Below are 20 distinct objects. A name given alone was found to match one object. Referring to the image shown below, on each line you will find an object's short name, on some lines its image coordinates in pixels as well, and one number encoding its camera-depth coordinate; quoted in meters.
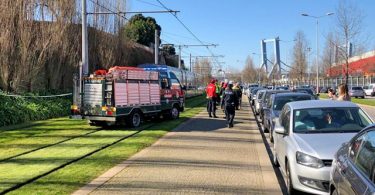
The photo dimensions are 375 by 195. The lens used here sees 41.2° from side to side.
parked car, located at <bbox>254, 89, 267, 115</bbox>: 24.87
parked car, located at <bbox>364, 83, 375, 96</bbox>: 62.22
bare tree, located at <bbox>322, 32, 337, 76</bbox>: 55.20
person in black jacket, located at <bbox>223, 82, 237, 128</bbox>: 18.63
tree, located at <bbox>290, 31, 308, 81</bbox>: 66.06
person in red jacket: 23.75
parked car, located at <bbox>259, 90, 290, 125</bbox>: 21.55
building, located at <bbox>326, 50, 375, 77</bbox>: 64.81
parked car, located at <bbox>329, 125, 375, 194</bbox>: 4.53
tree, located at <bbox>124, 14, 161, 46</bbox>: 65.91
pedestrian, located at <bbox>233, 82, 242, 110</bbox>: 30.08
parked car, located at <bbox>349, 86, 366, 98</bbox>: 57.20
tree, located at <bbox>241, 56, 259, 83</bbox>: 120.50
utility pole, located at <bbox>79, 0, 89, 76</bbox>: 22.45
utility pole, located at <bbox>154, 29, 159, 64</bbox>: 40.62
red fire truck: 17.48
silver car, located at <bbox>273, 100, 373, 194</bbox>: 6.99
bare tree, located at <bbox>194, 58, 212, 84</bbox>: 97.18
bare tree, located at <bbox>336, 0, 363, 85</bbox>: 40.47
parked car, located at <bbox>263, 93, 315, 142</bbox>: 15.69
